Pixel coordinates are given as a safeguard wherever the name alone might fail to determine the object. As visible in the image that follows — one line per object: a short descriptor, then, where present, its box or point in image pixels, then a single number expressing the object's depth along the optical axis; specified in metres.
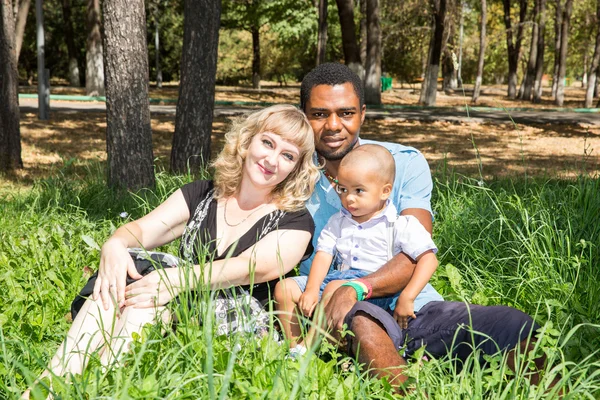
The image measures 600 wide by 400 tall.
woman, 2.88
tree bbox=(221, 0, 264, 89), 33.27
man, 2.79
